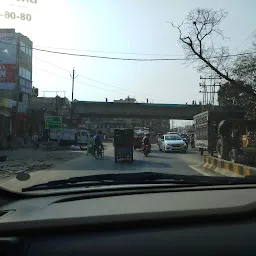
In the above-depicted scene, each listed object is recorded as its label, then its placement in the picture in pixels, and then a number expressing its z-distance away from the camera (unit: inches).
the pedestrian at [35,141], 839.5
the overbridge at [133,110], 1698.1
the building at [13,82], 1090.4
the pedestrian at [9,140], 833.5
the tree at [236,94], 722.7
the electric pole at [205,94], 1515.3
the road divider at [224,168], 278.8
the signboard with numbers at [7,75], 1157.0
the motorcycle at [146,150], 602.8
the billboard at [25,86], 1277.3
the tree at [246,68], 784.8
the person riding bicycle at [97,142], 562.4
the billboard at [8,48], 1145.0
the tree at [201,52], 738.2
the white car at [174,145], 756.7
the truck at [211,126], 571.4
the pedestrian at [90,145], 599.9
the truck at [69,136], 1041.9
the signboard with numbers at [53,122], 901.4
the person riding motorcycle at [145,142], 611.8
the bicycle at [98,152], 562.0
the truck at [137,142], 859.3
